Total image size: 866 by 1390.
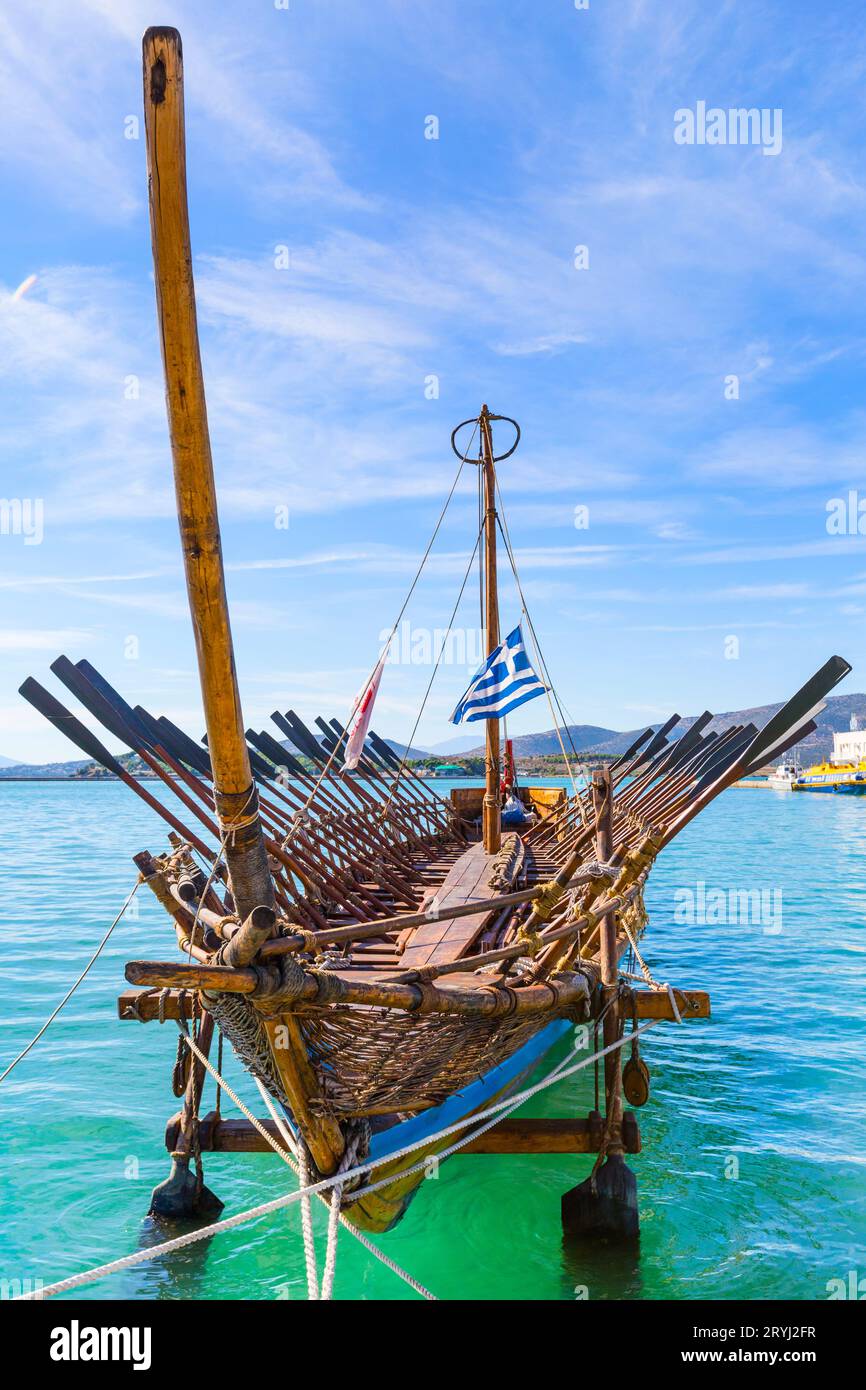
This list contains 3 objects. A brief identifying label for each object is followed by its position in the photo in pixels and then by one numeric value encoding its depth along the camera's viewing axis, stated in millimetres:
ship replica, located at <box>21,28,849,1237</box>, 3820
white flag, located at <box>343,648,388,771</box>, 10336
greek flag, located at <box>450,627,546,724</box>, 12641
